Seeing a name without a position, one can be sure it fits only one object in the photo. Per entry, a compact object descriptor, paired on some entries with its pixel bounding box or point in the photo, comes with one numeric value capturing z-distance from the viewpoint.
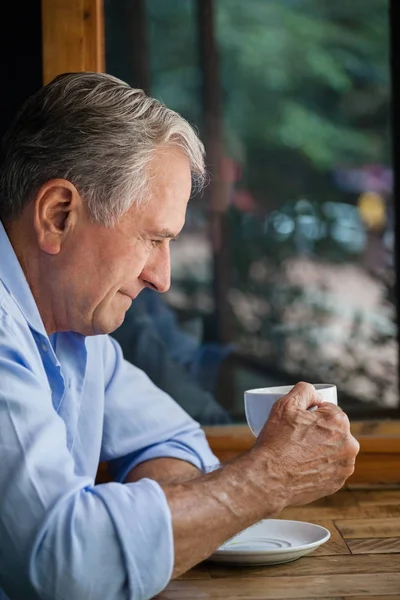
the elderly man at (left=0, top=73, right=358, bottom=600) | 1.39
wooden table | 1.50
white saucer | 1.57
